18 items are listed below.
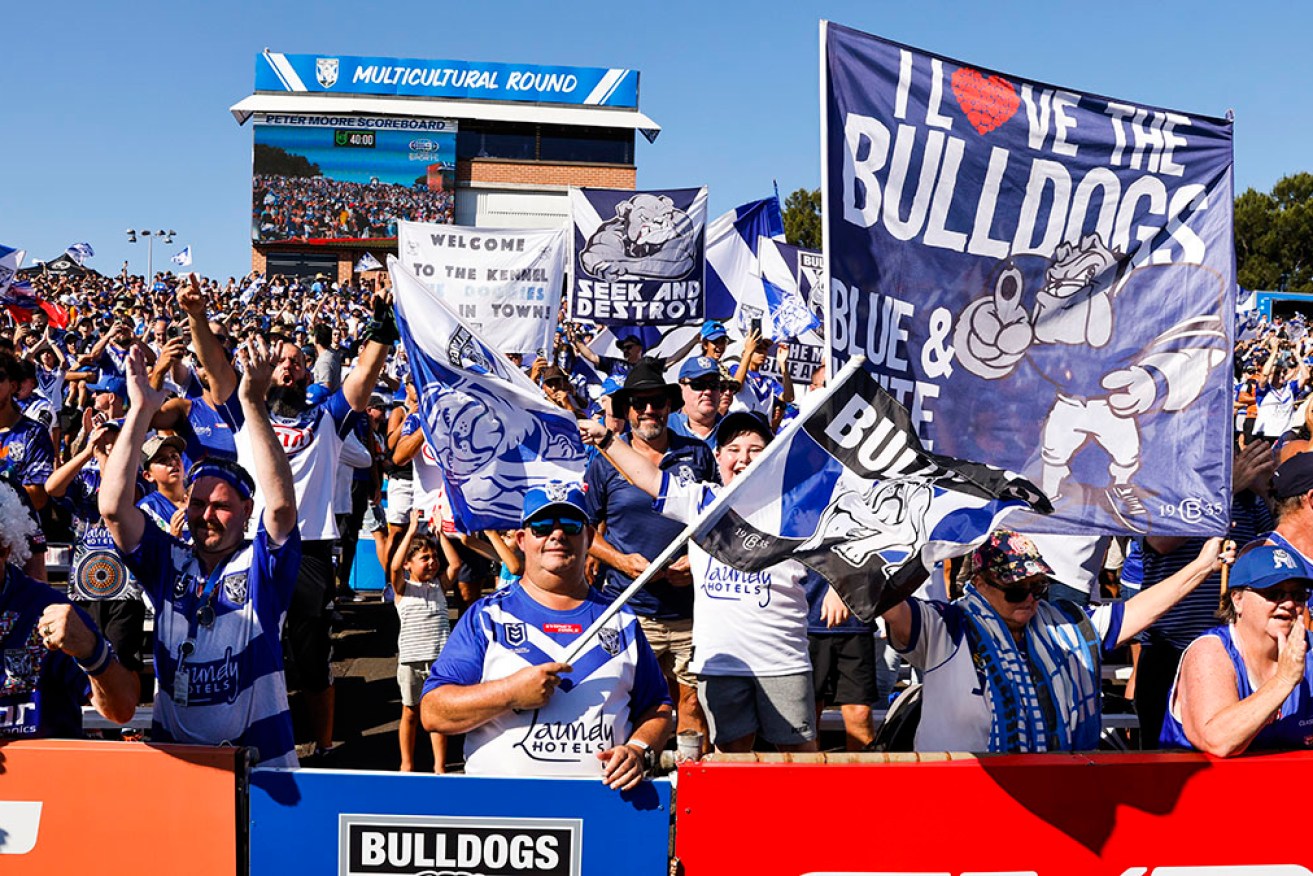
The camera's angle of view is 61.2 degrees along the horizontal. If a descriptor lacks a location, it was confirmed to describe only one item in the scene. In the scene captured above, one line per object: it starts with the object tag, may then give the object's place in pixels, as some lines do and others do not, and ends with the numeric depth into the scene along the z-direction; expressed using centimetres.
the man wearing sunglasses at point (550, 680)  329
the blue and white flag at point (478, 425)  490
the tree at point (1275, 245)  6278
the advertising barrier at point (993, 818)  327
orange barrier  326
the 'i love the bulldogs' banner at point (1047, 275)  339
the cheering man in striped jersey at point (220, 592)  354
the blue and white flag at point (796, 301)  1092
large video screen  5784
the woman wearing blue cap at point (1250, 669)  332
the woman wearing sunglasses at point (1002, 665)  358
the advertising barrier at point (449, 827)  320
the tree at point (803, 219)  6009
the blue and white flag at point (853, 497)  310
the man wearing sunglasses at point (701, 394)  617
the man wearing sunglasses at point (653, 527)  543
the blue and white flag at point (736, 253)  1250
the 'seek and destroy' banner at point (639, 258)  994
